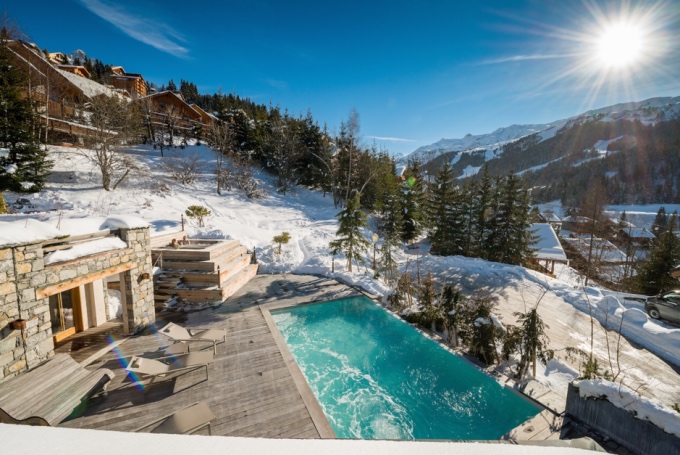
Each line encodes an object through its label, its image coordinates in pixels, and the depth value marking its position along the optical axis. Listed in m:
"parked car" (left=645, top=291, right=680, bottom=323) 9.52
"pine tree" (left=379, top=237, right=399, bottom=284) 11.64
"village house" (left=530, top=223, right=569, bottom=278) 20.56
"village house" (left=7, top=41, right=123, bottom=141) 16.88
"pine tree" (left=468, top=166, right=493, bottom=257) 20.56
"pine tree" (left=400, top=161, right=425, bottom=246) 23.92
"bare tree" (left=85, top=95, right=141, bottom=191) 15.98
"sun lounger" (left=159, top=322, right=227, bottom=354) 5.69
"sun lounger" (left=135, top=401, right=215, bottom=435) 3.43
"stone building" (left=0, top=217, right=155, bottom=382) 3.76
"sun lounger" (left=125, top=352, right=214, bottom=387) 4.52
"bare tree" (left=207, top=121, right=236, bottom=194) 24.33
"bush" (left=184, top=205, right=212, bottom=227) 15.16
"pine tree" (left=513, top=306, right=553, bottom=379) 5.39
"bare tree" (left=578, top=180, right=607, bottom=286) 21.04
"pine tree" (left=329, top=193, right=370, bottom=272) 12.16
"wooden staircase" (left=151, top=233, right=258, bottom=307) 8.21
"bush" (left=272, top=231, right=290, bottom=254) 13.48
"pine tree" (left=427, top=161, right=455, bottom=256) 21.64
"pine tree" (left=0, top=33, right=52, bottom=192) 12.58
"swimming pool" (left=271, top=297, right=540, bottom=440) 4.53
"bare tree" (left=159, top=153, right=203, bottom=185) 22.58
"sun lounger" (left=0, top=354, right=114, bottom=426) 3.31
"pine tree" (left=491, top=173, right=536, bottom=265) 19.03
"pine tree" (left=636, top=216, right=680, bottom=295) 14.72
